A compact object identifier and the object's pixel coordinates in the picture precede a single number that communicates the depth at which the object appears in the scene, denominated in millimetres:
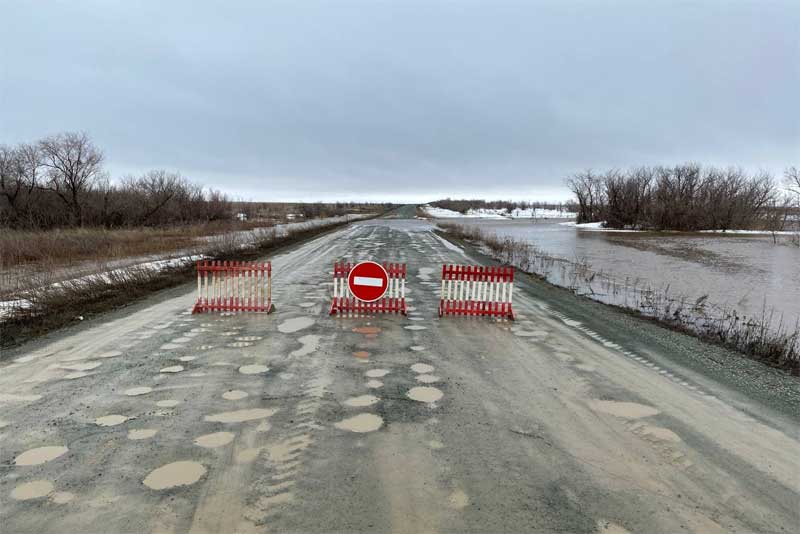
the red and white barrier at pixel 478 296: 9305
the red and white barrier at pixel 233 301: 9227
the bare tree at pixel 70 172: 38250
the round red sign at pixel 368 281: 8812
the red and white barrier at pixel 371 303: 9336
